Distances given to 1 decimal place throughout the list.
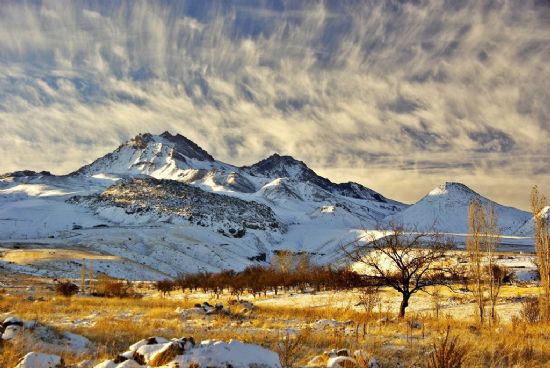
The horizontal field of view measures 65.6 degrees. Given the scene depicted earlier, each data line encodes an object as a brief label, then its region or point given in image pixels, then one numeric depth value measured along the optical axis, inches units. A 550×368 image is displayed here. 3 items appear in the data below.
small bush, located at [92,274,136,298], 1446.9
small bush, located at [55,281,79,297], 1240.2
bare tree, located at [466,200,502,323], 879.1
